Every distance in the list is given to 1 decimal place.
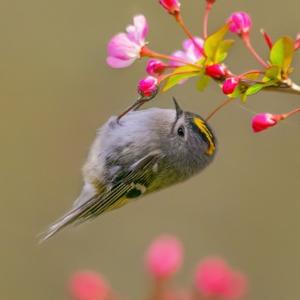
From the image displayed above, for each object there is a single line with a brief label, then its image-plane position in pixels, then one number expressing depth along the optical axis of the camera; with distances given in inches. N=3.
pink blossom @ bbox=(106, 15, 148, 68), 166.9
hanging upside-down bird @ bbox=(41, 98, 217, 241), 224.2
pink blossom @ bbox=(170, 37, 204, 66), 162.7
